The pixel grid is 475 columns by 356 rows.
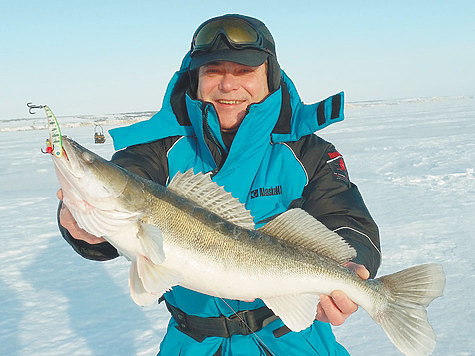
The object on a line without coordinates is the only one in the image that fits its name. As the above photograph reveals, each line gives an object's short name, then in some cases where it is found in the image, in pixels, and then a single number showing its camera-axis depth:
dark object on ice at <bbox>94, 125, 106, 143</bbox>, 20.69
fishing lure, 1.82
